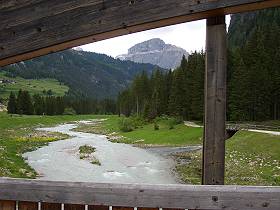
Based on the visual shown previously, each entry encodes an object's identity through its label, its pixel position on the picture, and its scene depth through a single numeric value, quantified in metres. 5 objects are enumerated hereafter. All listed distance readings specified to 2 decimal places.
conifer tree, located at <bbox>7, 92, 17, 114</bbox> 136.38
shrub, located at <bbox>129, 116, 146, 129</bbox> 82.42
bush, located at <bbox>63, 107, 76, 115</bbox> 156.25
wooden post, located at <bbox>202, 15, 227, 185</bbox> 3.90
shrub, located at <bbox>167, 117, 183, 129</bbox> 69.00
